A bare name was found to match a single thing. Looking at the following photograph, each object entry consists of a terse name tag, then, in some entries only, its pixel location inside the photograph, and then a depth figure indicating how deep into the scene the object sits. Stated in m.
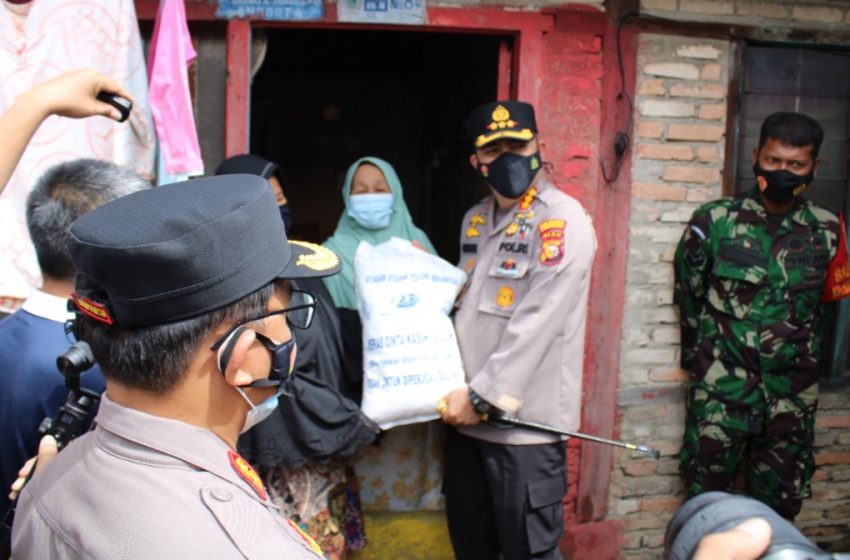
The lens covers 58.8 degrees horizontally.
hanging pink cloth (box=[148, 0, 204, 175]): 2.87
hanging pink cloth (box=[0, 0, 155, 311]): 2.84
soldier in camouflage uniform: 3.62
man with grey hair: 1.85
